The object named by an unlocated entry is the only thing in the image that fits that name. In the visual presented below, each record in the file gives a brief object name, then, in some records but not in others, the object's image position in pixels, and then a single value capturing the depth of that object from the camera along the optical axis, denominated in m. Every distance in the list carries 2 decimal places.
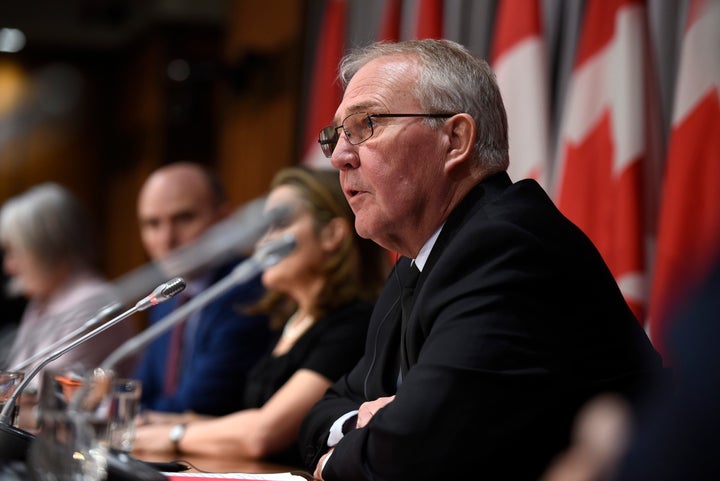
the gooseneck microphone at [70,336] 2.07
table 2.00
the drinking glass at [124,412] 2.21
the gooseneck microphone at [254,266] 2.66
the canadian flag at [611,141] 2.75
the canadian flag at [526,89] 3.06
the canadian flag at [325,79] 4.18
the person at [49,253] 3.89
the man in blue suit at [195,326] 3.18
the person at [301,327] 2.54
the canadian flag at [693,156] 2.48
